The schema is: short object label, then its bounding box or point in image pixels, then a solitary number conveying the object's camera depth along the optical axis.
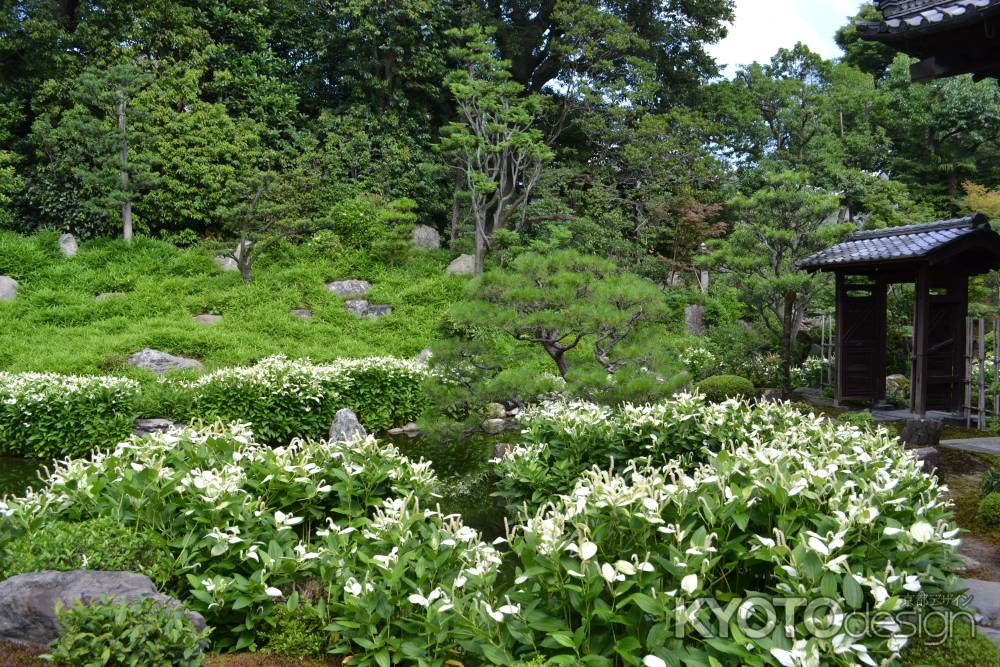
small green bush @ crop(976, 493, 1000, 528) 5.10
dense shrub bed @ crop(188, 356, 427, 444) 8.97
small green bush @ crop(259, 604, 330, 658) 2.92
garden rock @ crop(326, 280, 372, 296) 15.05
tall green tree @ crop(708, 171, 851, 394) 11.27
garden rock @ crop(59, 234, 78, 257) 14.67
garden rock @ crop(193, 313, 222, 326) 12.92
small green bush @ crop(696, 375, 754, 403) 10.70
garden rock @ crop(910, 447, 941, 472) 6.41
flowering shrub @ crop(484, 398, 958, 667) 2.37
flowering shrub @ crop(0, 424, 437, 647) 3.11
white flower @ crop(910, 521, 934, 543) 2.59
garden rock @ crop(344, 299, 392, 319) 14.38
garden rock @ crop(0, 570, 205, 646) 2.71
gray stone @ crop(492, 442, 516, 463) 7.38
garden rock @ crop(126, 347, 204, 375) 10.66
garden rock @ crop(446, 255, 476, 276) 16.55
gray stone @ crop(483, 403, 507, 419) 10.05
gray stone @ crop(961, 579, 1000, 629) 3.38
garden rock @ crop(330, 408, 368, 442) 8.22
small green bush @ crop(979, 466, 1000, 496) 5.58
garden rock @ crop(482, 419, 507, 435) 9.48
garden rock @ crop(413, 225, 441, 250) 17.97
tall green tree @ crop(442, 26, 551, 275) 16.11
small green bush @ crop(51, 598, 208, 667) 2.47
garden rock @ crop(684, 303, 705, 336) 15.72
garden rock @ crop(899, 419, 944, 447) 7.12
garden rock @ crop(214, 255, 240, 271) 15.27
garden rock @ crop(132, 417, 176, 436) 8.58
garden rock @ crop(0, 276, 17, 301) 13.05
